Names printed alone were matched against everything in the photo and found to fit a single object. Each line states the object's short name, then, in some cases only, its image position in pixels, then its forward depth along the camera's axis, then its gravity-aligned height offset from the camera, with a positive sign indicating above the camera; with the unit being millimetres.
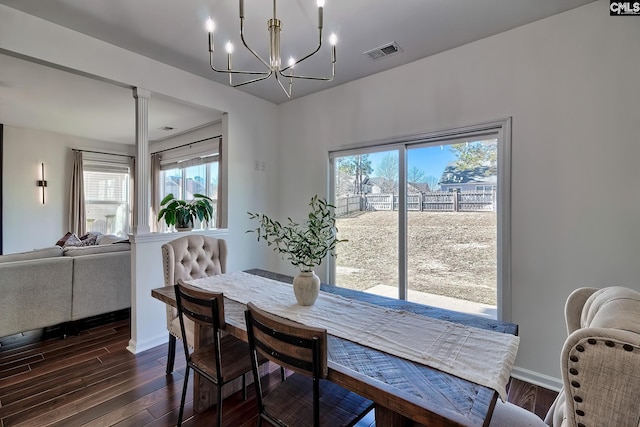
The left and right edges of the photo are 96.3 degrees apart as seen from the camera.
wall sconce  5270 +559
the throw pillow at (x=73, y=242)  4195 -425
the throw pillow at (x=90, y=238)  4554 -418
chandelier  1628 +995
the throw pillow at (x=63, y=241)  4352 -425
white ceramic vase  1705 -443
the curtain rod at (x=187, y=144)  4828 +1298
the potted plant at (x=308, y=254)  1700 -242
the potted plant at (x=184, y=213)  3285 +3
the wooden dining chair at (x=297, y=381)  1049 -721
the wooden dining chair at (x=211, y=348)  1469 -863
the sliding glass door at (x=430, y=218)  2508 -51
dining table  901 -582
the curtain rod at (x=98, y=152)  5726 +1286
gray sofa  2629 -728
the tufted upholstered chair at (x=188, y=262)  2211 -430
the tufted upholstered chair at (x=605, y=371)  604 -351
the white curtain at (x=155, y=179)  6117 +736
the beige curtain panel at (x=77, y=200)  5570 +260
